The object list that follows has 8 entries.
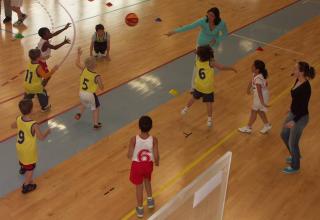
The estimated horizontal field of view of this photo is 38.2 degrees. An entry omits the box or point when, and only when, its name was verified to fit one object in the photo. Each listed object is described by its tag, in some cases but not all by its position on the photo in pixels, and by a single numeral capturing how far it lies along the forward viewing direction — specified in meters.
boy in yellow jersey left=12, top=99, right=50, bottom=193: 5.59
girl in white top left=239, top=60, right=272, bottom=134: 6.89
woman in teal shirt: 8.05
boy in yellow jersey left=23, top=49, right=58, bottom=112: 7.25
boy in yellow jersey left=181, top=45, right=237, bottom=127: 7.24
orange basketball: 10.89
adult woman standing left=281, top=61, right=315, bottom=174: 6.00
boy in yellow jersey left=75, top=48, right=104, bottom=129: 7.07
